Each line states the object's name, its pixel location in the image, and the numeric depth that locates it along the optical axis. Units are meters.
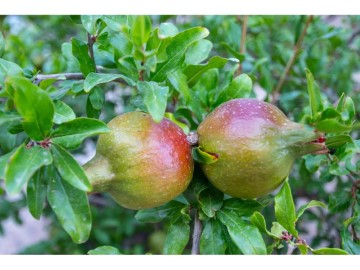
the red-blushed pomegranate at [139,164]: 0.17
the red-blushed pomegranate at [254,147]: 0.17
